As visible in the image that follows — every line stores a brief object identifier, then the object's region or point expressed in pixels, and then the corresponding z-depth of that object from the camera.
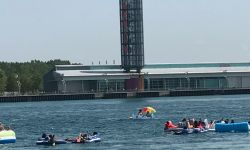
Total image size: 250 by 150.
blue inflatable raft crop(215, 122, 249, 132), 102.88
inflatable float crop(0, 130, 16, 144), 96.12
